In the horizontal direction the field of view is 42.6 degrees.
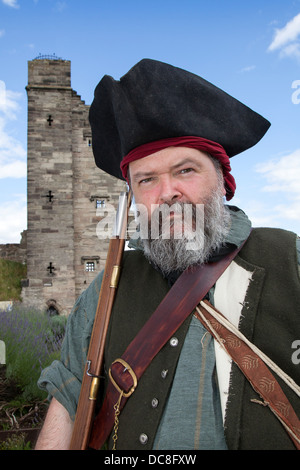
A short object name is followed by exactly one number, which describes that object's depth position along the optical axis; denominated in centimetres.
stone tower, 1875
